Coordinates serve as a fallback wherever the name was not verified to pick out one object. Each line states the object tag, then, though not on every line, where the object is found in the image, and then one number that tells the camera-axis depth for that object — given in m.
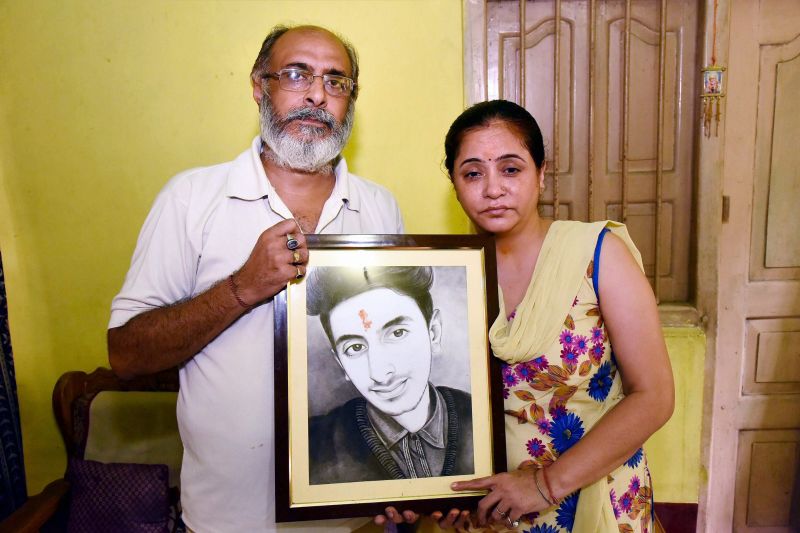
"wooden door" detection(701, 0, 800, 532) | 2.26
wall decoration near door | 2.17
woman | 1.16
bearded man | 1.29
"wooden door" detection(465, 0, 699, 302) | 2.23
